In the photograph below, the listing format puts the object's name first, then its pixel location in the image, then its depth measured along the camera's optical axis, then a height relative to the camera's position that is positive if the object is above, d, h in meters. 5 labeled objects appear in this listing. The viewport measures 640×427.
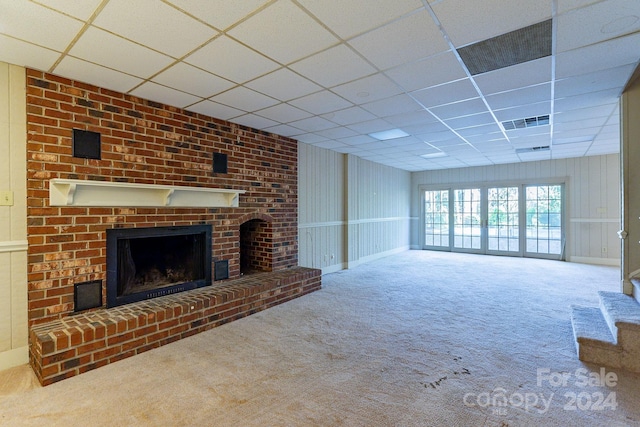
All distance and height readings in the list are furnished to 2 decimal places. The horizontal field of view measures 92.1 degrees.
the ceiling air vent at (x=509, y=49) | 2.26 +1.30
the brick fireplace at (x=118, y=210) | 2.70 +0.03
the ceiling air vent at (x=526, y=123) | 4.39 +1.31
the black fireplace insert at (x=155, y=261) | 3.21 -0.58
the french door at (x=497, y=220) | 7.88 -0.25
